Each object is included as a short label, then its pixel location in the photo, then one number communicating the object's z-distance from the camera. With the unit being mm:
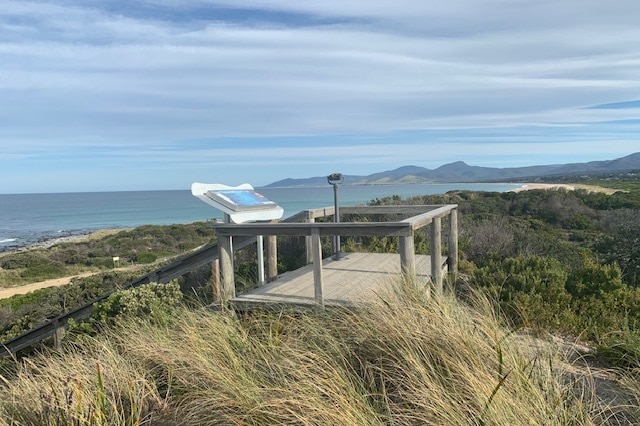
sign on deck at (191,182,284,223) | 5619
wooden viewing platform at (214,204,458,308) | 4691
